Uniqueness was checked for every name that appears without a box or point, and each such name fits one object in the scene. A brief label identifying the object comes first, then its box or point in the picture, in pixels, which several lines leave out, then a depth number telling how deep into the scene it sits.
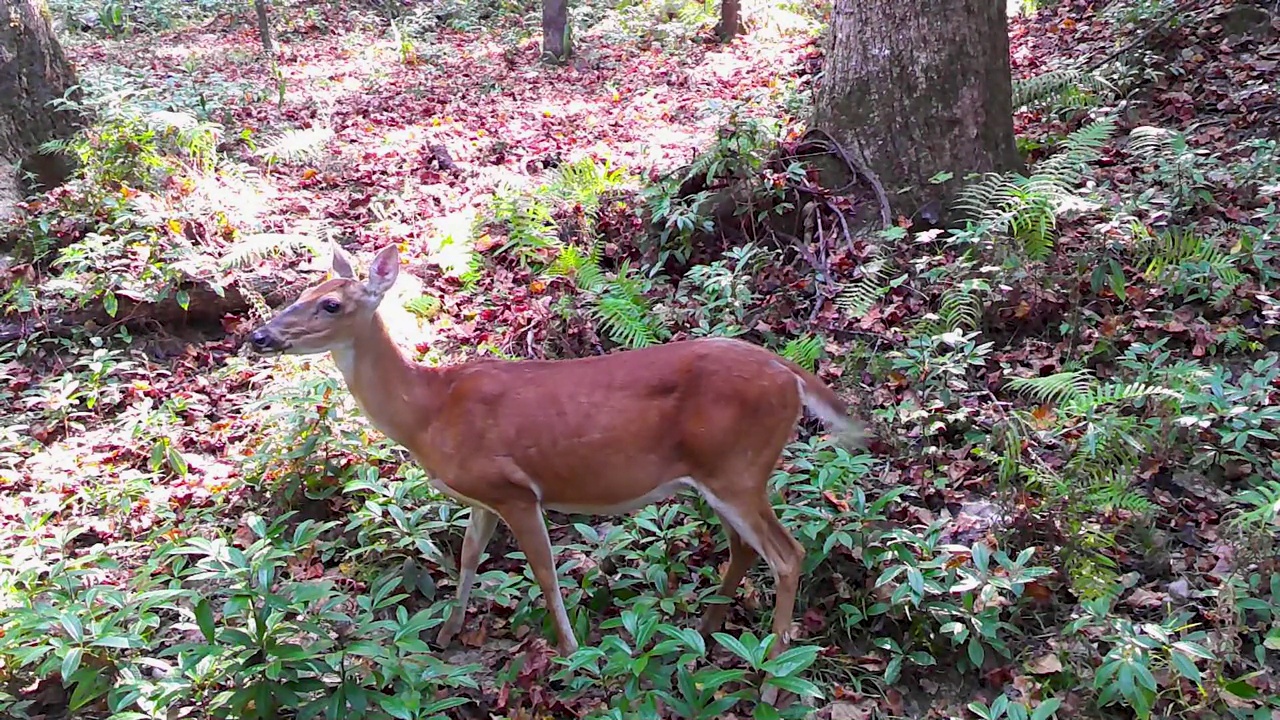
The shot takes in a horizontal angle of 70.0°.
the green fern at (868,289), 5.57
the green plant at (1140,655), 3.25
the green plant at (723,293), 5.73
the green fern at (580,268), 6.29
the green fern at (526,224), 6.89
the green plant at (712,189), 6.54
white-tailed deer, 3.78
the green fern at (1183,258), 5.26
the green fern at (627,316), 5.68
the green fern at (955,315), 5.25
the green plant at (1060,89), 7.39
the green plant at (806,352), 5.27
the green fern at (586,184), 7.38
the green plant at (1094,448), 3.91
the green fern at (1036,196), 5.65
